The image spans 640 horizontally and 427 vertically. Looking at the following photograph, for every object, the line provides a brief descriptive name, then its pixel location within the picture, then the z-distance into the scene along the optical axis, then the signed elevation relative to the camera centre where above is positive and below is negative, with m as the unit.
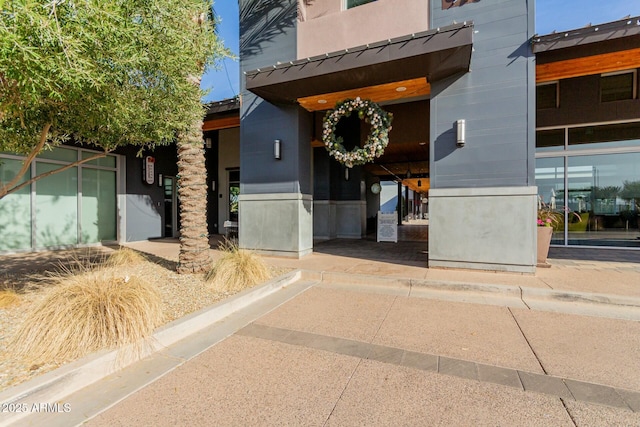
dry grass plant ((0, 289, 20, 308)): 3.44 -1.07
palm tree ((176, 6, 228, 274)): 5.16 +0.13
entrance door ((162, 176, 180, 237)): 11.51 +0.08
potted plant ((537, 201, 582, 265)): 5.68 -0.41
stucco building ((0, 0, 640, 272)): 5.25 +1.77
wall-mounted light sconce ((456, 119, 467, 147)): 5.46 +1.46
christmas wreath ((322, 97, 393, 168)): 6.14 +1.75
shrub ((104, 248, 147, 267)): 5.62 -0.98
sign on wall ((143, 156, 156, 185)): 10.33 +1.46
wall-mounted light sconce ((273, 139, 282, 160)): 7.08 +1.47
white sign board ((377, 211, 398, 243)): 9.98 -0.60
